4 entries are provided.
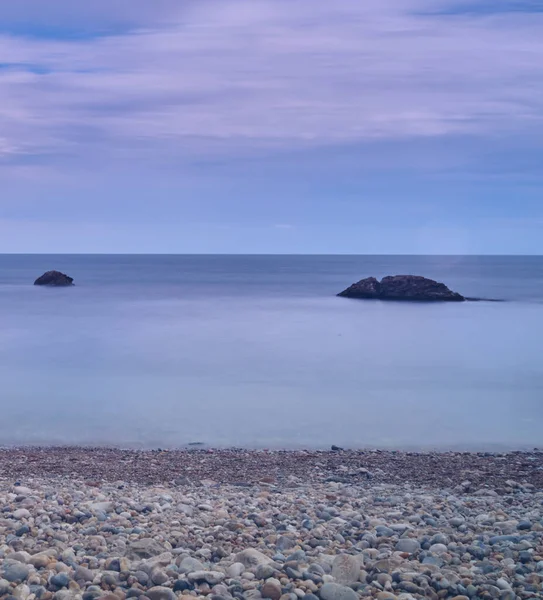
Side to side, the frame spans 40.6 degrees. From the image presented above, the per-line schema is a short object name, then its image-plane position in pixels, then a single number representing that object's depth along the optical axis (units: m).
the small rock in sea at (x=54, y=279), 46.09
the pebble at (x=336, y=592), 4.02
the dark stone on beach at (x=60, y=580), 4.18
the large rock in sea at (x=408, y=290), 33.56
